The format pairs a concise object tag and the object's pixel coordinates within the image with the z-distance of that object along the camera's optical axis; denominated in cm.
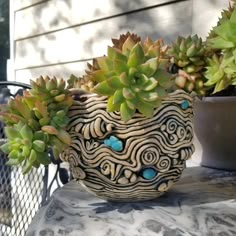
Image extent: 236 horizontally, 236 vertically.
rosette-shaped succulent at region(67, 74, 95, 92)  68
